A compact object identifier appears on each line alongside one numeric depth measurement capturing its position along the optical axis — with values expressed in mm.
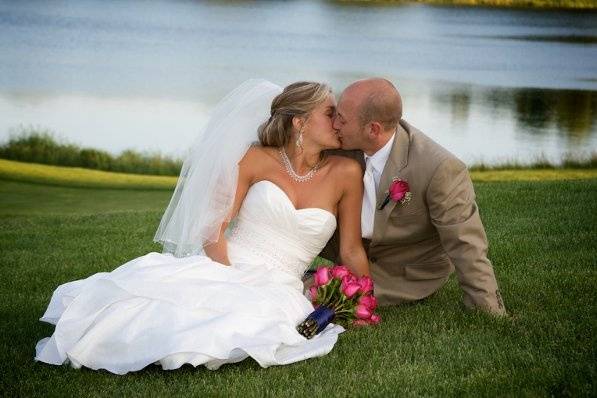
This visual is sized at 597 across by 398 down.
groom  5805
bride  5285
